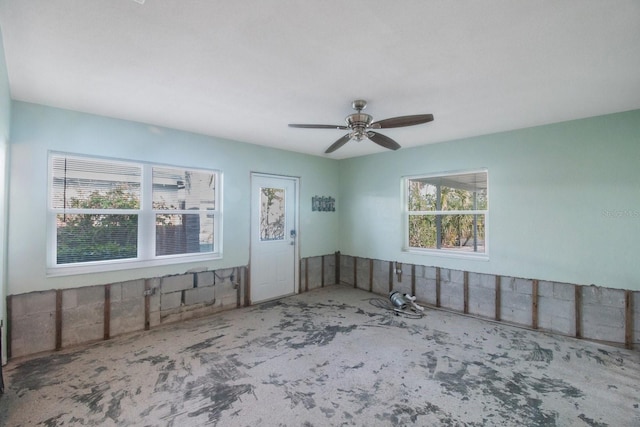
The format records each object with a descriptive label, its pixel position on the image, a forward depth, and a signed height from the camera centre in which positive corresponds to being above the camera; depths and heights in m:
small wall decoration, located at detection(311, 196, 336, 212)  5.66 +0.28
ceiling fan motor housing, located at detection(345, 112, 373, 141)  2.83 +0.93
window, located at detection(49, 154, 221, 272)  3.22 +0.05
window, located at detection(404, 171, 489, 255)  4.36 +0.09
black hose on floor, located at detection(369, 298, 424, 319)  4.25 -1.40
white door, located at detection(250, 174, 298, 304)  4.83 -0.33
